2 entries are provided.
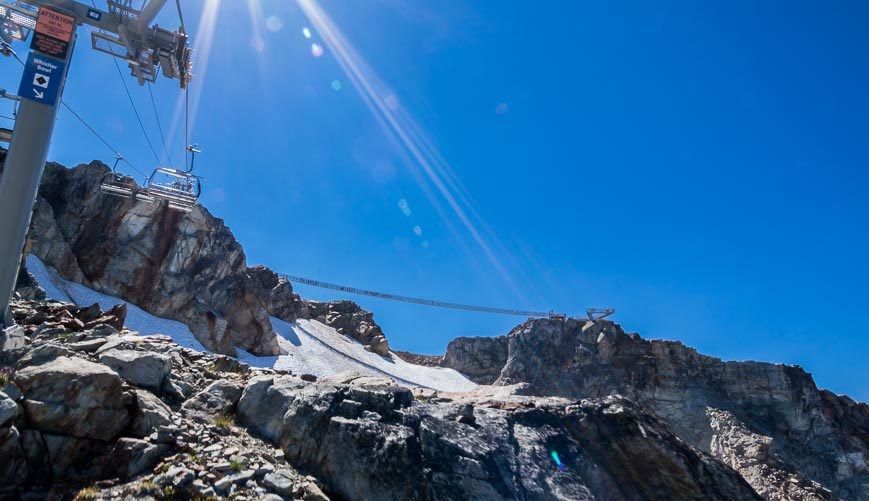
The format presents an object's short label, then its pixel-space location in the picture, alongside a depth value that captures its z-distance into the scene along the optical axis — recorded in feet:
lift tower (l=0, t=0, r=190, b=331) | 46.73
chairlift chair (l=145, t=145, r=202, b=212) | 62.80
